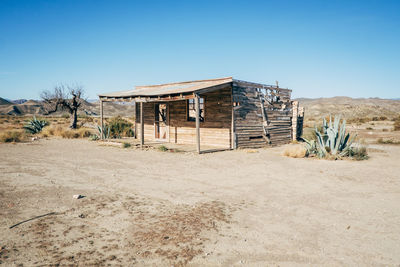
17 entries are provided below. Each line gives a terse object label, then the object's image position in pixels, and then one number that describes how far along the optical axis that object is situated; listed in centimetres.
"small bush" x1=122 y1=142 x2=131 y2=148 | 1265
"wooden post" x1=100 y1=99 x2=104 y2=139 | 1507
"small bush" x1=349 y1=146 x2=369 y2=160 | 938
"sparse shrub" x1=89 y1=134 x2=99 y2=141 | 1565
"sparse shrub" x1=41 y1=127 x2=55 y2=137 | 1704
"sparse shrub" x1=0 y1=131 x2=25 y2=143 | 1397
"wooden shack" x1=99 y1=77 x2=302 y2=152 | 1192
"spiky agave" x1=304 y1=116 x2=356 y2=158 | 946
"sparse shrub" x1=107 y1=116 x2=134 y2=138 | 1730
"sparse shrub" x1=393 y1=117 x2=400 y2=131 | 2090
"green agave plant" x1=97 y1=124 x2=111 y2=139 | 1535
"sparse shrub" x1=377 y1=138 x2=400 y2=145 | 1410
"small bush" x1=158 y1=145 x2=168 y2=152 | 1145
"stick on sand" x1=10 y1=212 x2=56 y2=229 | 362
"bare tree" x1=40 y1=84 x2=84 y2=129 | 1917
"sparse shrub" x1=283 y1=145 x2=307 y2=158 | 990
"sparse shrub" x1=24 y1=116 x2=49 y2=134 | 1828
